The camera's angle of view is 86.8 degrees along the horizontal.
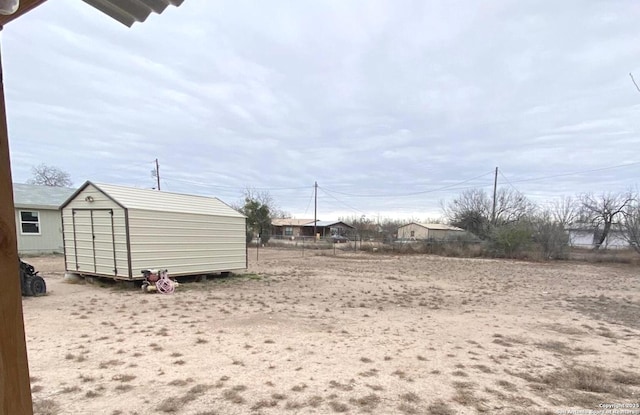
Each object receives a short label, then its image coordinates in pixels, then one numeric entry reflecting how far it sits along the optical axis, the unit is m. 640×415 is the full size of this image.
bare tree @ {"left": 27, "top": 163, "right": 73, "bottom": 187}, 34.94
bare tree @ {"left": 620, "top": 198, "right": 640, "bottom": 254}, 17.98
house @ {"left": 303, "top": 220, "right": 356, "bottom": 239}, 48.41
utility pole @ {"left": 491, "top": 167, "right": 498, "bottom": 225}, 26.43
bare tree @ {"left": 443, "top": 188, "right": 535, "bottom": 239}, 29.78
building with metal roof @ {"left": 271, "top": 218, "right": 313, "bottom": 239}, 49.42
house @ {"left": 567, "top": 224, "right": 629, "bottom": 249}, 19.80
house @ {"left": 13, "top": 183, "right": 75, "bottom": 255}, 15.59
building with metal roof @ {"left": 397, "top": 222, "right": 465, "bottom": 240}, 44.04
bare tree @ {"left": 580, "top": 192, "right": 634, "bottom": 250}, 24.56
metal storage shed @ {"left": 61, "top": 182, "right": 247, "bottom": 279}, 8.36
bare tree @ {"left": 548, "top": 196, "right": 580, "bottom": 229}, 22.02
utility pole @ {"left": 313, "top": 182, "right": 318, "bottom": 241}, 35.50
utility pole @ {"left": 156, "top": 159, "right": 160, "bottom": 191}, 30.77
